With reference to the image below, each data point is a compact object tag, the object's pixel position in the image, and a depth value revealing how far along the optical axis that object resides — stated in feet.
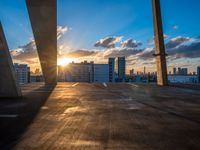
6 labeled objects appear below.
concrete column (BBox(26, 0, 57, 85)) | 41.75
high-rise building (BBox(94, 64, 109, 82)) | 370.13
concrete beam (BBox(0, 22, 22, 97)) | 26.10
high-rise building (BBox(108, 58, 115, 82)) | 372.70
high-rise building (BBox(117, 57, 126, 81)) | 480.04
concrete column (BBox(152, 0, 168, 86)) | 53.91
